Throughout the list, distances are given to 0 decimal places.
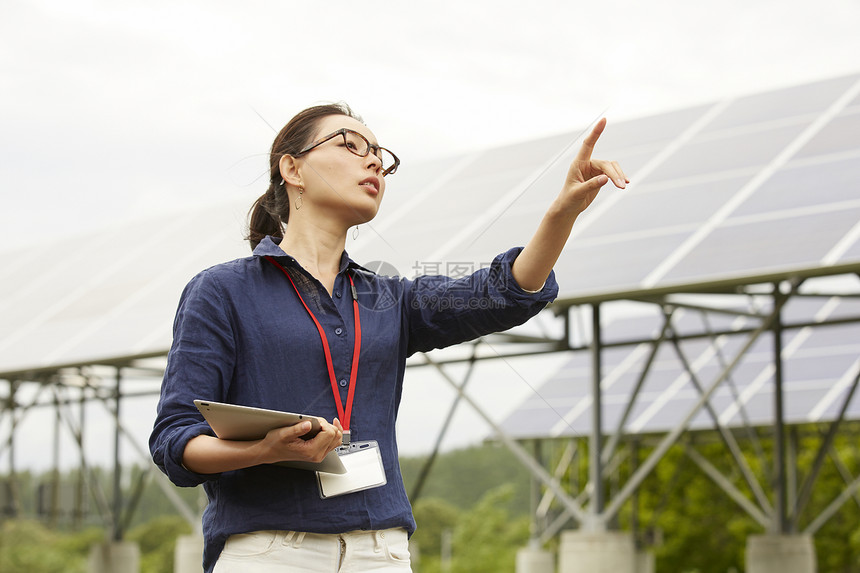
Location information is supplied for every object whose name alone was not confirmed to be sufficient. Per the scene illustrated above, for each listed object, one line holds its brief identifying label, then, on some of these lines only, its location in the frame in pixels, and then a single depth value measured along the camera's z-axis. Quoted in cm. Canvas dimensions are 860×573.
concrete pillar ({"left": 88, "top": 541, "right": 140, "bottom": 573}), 1864
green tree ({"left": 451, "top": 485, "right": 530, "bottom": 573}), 5300
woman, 260
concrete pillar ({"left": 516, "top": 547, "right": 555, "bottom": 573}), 2105
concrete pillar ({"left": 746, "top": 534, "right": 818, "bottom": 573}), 1361
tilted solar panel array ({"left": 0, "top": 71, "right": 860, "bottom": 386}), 916
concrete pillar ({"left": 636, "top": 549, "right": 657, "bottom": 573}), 2277
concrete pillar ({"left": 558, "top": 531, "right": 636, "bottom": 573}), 1107
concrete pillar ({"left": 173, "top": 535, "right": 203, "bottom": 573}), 1554
